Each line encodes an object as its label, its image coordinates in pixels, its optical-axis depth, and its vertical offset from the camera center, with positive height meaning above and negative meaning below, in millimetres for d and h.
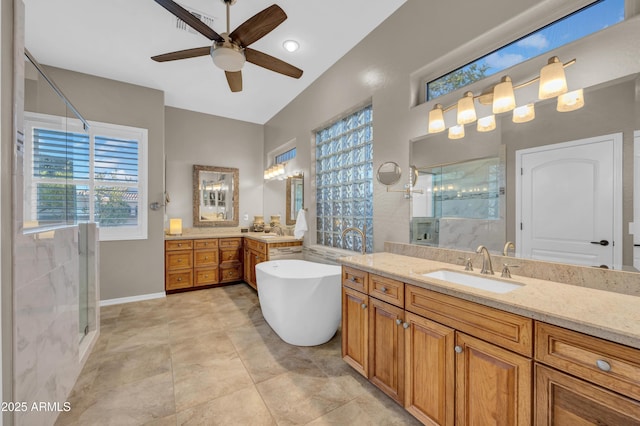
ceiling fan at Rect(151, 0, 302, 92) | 1713 +1285
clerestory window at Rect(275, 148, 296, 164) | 4443 +1004
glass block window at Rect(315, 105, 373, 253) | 2867 +404
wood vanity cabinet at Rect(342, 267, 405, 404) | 1619 -811
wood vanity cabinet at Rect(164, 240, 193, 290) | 3951 -823
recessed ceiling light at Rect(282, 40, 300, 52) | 2752 +1804
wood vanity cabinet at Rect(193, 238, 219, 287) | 4133 -817
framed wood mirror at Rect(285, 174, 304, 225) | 4008 +240
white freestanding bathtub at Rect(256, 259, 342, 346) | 2365 -889
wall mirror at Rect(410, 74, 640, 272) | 1224 +427
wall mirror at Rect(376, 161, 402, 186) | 2344 +362
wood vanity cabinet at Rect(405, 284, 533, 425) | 1062 -709
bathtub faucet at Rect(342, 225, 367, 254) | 2429 -273
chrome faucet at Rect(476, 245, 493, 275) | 1564 -300
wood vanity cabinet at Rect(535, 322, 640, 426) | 810 -567
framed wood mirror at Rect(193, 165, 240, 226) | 4598 +286
